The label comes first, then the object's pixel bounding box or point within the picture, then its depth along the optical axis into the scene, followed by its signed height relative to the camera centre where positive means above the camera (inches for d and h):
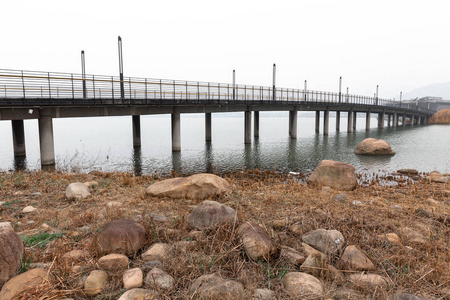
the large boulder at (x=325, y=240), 199.5 -89.6
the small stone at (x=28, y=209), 282.4 -92.0
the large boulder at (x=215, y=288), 148.6 -90.9
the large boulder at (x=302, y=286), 152.9 -92.9
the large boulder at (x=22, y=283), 141.7 -84.5
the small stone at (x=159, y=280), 157.6 -90.9
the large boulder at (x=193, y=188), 339.6 -88.8
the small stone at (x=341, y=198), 352.4 -104.9
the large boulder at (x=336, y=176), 511.8 -114.9
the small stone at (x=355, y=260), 181.3 -92.7
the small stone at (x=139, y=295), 145.5 -90.3
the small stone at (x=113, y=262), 172.2 -87.4
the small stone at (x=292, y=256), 184.0 -90.9
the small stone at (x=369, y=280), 163.8 -95.2
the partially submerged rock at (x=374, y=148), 1117.7 -142.2
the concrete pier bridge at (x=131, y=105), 854.3 +29.7
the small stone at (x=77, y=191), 324.8 -88.1
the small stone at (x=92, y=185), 379.2 -92.6
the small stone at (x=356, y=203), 330.6 -104.4
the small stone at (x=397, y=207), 326.6 -107.2
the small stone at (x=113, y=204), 297.2 -92.6
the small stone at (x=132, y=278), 157.8 -89.4
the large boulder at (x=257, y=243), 186.2 -83.6
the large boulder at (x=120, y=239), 189.2 -81.9
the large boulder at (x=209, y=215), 232.8 -82.7
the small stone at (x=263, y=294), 151.1 -94.2
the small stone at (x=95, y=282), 153.1 -89.6
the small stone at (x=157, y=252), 186.6 -89.5
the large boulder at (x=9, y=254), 154.3 -76.1
